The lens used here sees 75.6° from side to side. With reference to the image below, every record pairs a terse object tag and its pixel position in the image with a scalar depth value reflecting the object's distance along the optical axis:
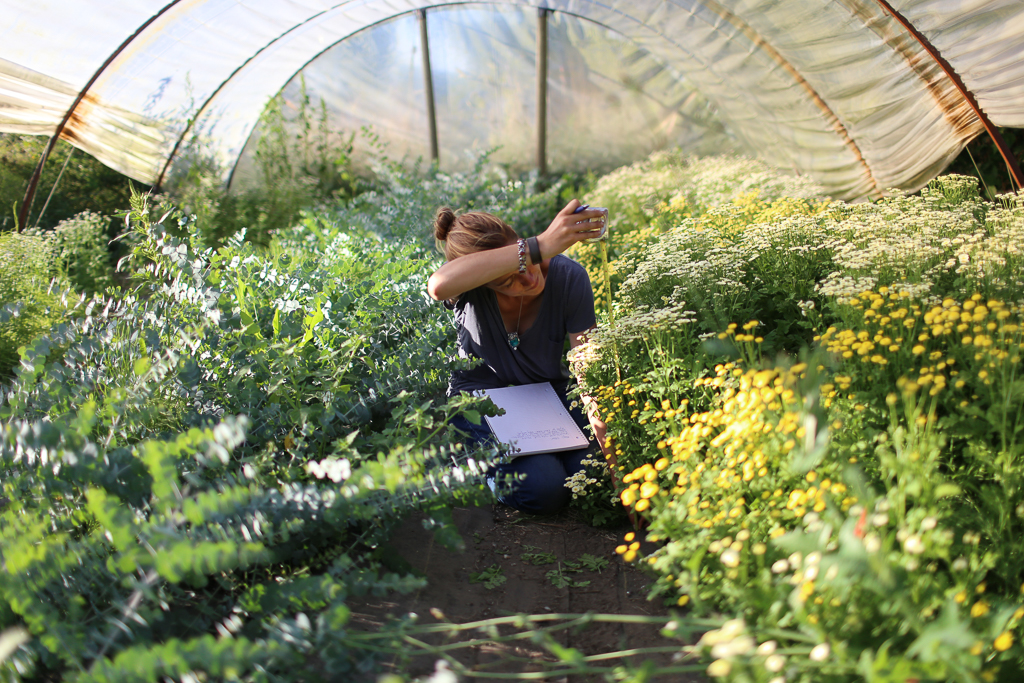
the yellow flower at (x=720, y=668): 1.19
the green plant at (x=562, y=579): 2.21
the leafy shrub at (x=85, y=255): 5.18
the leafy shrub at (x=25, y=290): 3.67
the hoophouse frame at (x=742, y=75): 3.95
